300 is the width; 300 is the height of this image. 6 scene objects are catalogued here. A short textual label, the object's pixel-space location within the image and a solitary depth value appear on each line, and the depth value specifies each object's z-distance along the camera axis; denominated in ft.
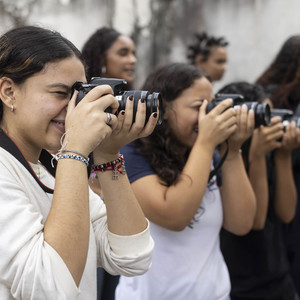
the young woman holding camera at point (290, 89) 7.90
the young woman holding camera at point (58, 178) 2.81
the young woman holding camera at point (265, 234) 6.46
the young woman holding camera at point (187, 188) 5.01
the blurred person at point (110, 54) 9.50
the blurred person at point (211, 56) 12.94
